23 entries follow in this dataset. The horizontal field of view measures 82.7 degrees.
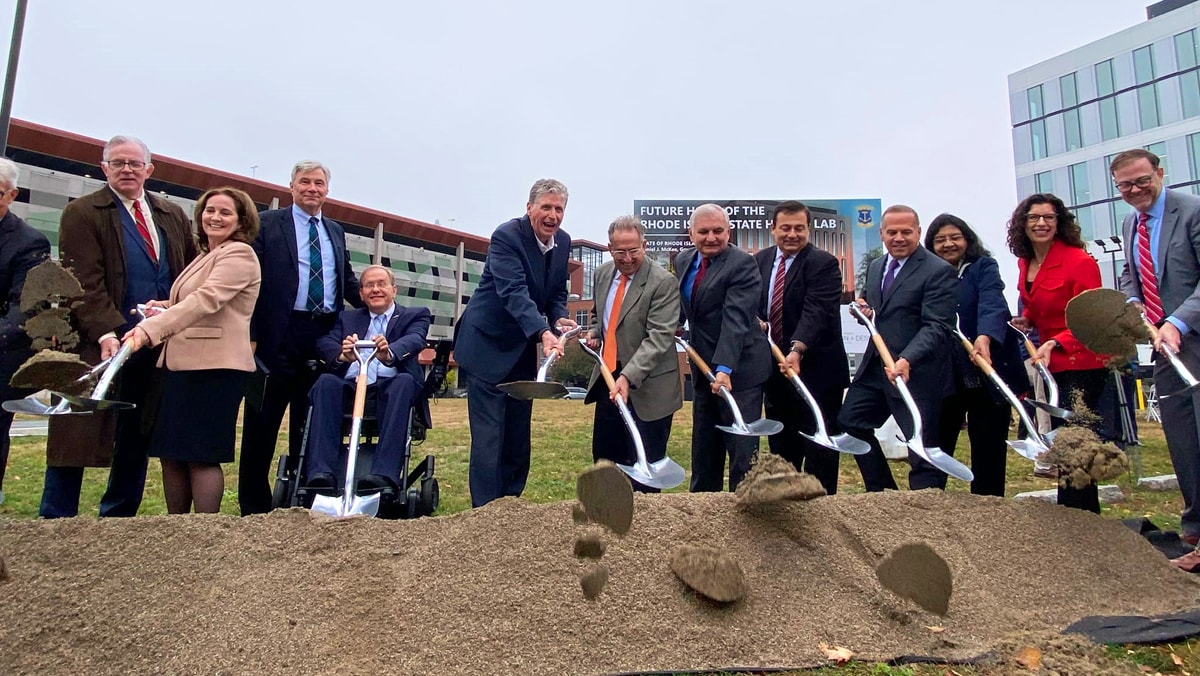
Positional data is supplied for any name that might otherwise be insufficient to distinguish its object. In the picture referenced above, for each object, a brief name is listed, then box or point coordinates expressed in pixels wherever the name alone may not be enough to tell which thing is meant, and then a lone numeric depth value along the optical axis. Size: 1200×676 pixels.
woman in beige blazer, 2.77
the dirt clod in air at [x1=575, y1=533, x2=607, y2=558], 2.11
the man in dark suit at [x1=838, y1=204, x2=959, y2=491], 3.33
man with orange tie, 3.38
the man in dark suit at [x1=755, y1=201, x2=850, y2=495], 3.73
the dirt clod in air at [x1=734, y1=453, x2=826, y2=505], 2.33
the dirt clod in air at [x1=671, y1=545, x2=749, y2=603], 2.02
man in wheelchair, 3.19
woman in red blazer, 3.23
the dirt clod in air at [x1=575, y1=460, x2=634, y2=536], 2.19
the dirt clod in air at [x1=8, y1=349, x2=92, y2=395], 2.38
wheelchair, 3.17
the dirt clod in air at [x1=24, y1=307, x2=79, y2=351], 2.79
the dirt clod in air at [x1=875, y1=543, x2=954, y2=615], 2.14
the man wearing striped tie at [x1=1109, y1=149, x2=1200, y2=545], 2.90
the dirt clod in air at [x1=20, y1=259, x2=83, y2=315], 2.76
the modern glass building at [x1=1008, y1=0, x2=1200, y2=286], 24.78
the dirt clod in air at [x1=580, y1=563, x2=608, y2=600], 1.99
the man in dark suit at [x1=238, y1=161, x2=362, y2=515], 3.43
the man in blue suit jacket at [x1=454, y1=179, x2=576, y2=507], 3.35
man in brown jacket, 2.87
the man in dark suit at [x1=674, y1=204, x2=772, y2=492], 3.45
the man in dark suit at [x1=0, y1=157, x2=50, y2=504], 3.03
